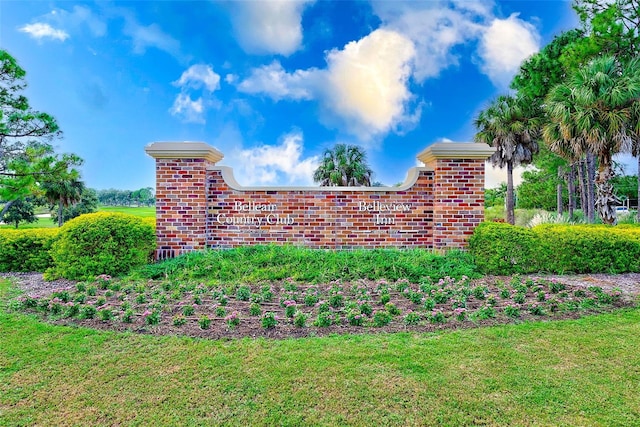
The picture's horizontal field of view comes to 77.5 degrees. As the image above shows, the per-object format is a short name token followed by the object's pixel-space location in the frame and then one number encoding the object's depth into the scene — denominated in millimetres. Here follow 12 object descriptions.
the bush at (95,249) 6887
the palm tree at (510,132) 24484
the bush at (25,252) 8086
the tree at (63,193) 23878
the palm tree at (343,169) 25047
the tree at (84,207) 32656
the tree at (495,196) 45062
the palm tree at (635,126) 12793
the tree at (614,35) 18875
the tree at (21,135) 10461
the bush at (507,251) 7258
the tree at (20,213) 30766
